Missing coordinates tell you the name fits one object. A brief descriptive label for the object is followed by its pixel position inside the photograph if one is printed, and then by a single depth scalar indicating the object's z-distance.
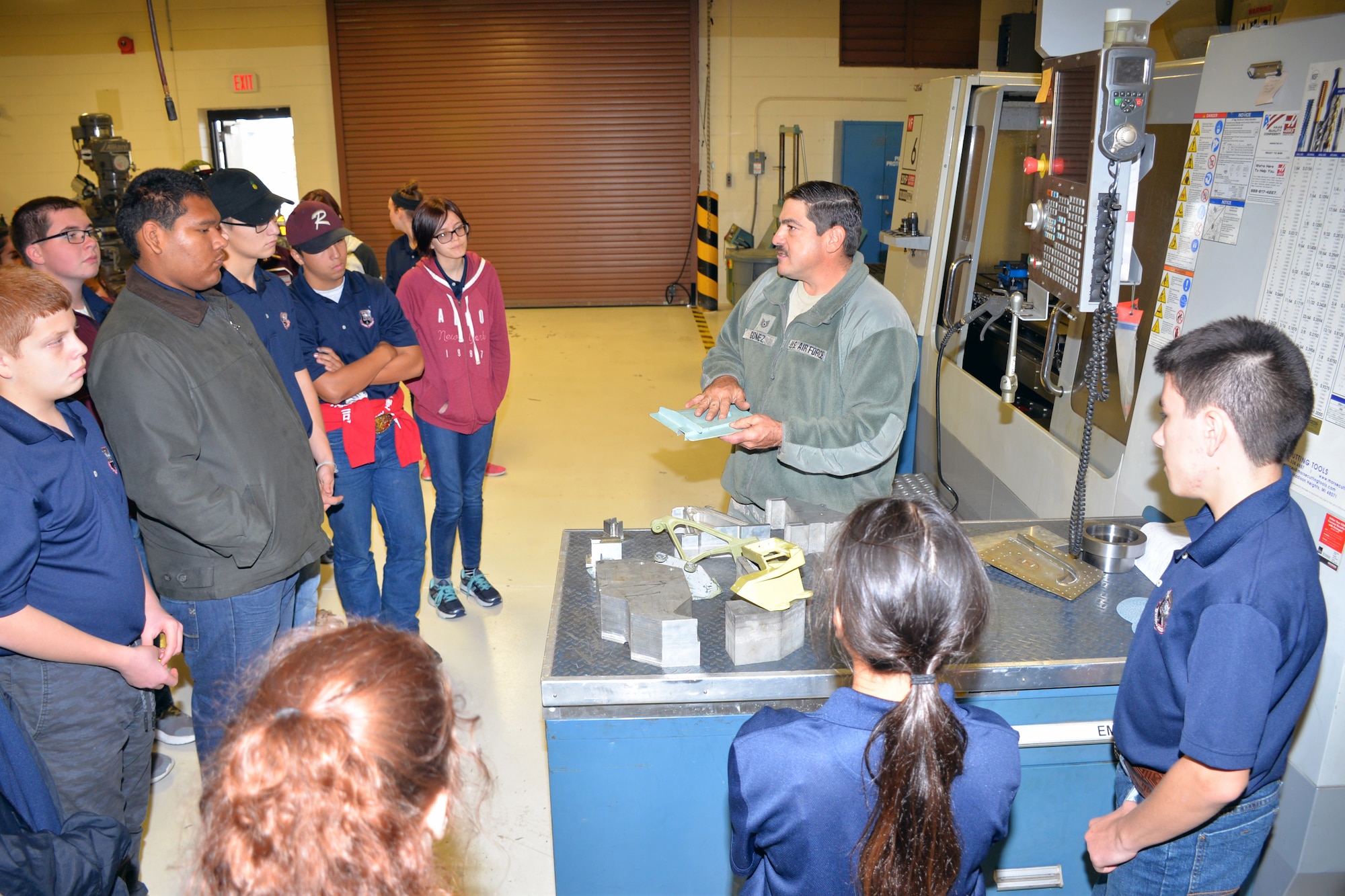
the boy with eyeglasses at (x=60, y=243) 2.57
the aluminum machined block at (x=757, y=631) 1.68
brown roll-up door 8.69
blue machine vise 3.72
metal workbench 1.69
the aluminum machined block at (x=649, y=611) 1.67
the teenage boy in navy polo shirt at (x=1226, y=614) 1.26
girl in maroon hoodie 3.25
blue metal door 8.48
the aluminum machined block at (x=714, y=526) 2.06
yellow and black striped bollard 8.91
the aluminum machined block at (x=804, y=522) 2.06
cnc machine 1.84
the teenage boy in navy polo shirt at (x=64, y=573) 1.65
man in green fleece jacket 2.29
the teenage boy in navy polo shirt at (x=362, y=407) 2.75
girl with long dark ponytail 1.06
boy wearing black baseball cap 2.50
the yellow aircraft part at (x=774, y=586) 1.73
